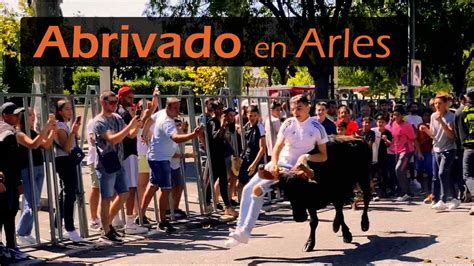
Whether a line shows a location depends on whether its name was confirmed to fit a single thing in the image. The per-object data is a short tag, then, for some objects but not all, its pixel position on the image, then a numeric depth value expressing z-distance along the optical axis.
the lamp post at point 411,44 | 20.72
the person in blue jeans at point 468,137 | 11.01
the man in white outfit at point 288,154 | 8.10
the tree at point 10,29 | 26.77
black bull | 8.24
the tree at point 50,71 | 14.48
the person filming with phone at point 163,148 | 9.86
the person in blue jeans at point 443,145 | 11.69
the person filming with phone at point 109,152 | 8.75
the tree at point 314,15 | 23.09
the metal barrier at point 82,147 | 8.90
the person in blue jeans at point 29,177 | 8.56
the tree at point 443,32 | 28.23
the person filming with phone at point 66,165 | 8.88
